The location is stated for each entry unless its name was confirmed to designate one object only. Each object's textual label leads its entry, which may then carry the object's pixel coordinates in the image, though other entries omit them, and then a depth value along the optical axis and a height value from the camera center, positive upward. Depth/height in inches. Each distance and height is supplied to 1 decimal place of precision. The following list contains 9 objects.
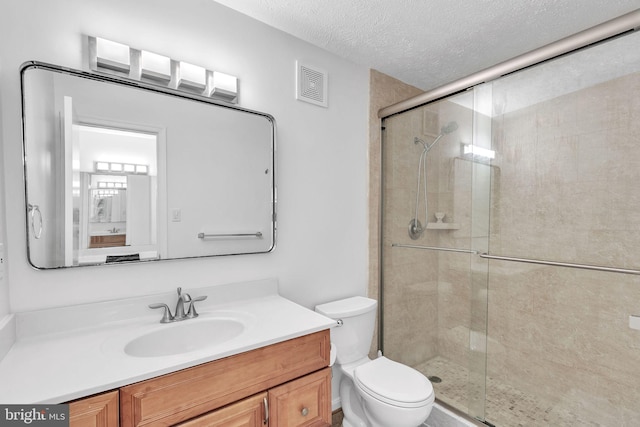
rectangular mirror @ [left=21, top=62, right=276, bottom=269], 47.4 +7.0
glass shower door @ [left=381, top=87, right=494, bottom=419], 73.6 -8.0
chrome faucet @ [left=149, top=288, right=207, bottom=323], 53.4 -17.4
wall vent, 73.6 +31.0
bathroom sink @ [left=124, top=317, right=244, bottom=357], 48.5 -21.1
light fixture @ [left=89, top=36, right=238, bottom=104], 50.9 +25.4
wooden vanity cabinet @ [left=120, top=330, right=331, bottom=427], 37.5 -24.7
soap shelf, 80.0 -3.5
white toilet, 57.9 -34.5
